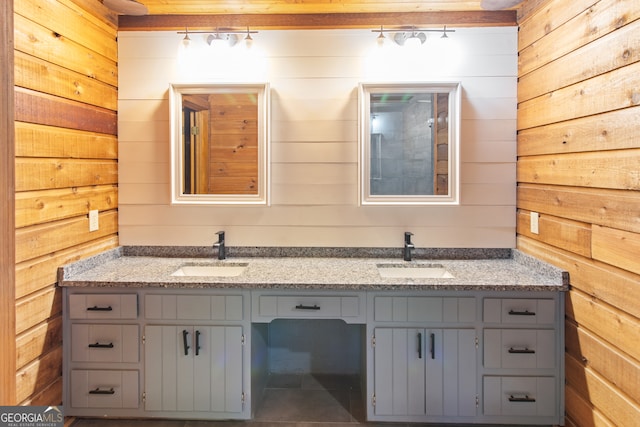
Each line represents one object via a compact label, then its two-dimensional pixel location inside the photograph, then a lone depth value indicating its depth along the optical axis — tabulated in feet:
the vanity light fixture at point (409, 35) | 8.11
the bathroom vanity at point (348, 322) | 6.72
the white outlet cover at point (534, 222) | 7.56
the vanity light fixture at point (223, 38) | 8.18
